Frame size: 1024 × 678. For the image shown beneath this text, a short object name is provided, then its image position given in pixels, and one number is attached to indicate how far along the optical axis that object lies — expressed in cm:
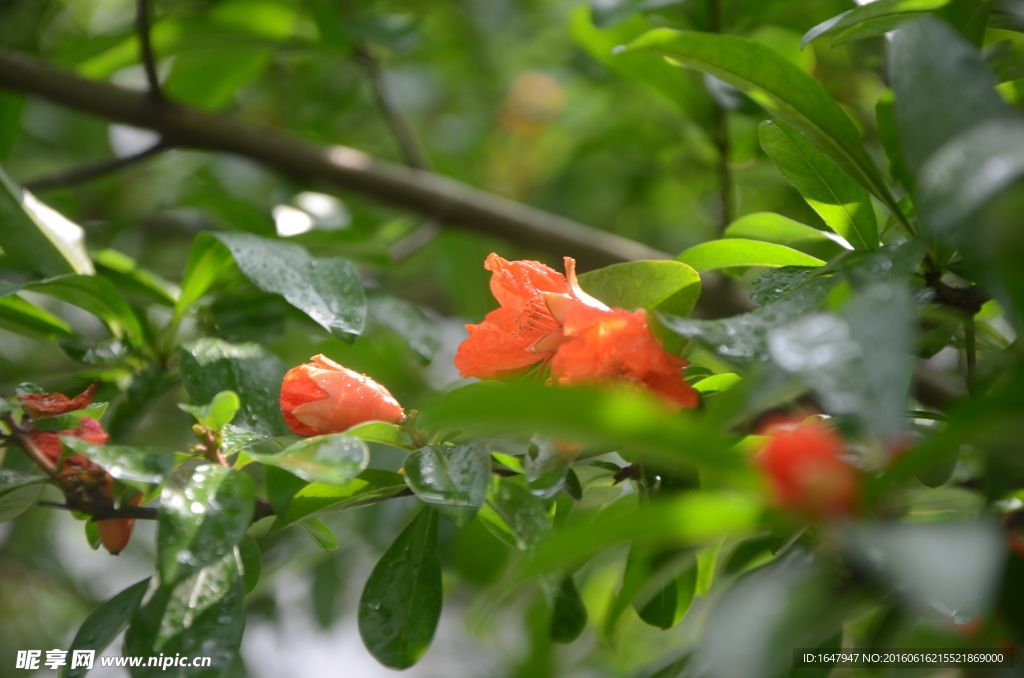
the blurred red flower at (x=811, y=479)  56
